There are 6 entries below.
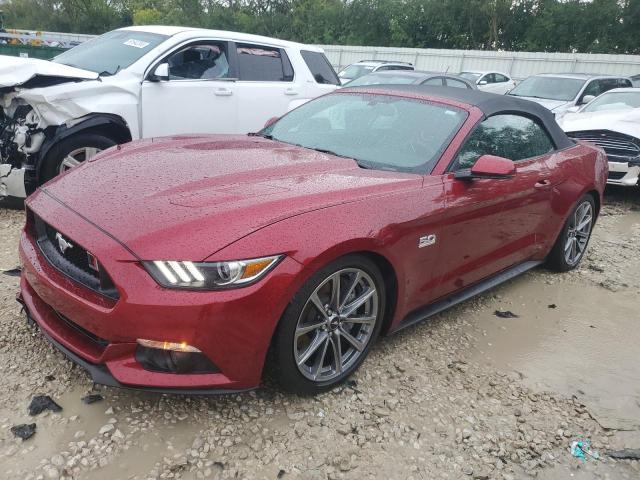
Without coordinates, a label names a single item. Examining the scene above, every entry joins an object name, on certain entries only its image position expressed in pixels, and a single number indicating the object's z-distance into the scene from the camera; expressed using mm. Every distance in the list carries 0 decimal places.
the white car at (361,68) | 16281
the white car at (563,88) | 11062
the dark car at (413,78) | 10978
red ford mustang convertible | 2227
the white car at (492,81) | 19188
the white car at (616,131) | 7422
